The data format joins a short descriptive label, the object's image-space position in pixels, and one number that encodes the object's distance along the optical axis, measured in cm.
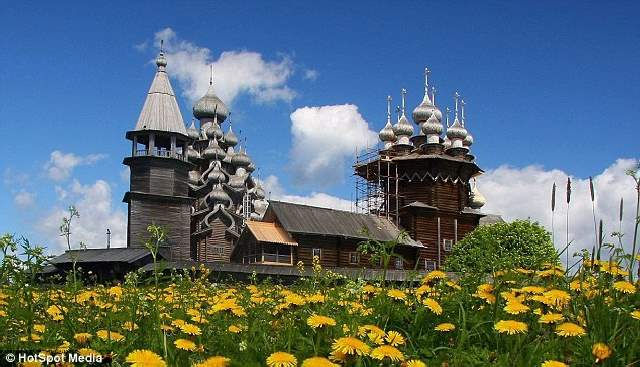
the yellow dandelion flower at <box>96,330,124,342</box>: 351
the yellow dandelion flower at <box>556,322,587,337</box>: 322
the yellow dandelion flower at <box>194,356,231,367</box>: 256
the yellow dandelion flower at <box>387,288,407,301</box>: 405
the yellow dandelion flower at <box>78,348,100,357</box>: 302
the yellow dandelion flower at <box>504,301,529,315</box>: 349
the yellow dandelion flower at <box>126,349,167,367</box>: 249
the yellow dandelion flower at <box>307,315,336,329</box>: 311
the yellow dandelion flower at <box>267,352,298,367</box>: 255
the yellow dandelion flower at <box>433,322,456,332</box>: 352
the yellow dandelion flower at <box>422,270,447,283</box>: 456
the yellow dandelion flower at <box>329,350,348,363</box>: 268
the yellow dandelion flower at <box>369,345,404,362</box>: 278
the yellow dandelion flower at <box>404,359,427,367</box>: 276
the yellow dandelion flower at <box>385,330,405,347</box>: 324
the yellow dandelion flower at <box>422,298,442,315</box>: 378
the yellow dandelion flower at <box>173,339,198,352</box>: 305
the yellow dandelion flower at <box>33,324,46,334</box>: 367
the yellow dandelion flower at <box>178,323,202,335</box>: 321
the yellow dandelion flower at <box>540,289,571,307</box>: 377
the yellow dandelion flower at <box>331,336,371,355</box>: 267
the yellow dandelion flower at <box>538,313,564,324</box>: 340
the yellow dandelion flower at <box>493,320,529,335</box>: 312
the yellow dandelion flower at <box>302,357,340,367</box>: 247
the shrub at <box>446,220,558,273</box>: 3597
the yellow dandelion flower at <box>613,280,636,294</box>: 410
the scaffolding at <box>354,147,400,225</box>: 4694
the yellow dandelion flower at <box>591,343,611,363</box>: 289
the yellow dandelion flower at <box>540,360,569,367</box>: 276
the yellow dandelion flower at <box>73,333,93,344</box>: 332
